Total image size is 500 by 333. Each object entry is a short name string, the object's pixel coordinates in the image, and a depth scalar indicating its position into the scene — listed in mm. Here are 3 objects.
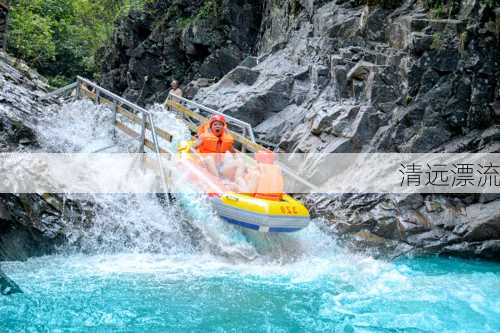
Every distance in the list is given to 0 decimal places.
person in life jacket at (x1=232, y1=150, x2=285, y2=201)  7047
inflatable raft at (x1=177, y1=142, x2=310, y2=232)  6664
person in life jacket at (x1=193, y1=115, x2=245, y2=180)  8242
